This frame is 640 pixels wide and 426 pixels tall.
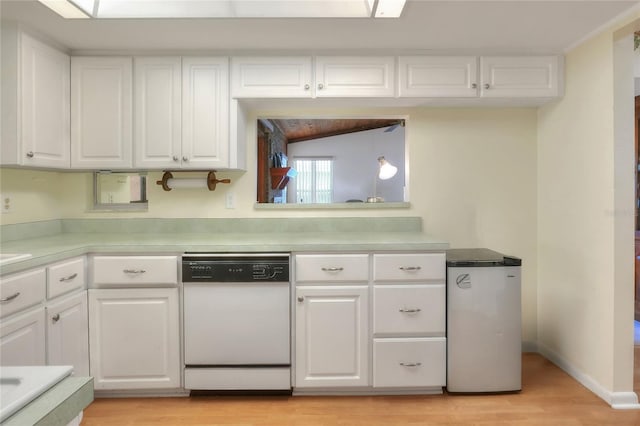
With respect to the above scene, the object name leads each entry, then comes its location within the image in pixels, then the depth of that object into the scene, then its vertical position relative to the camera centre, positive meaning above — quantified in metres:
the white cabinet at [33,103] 2.17 +0.62
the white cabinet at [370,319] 2.32 -0.62
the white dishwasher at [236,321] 2.28 -0.61
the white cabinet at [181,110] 2.58 +0.65
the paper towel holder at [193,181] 2.81 +0.21
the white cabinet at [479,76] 2.59 +0.86
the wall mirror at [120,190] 2.92 +0.16
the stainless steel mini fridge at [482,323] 2.34 -0.64
